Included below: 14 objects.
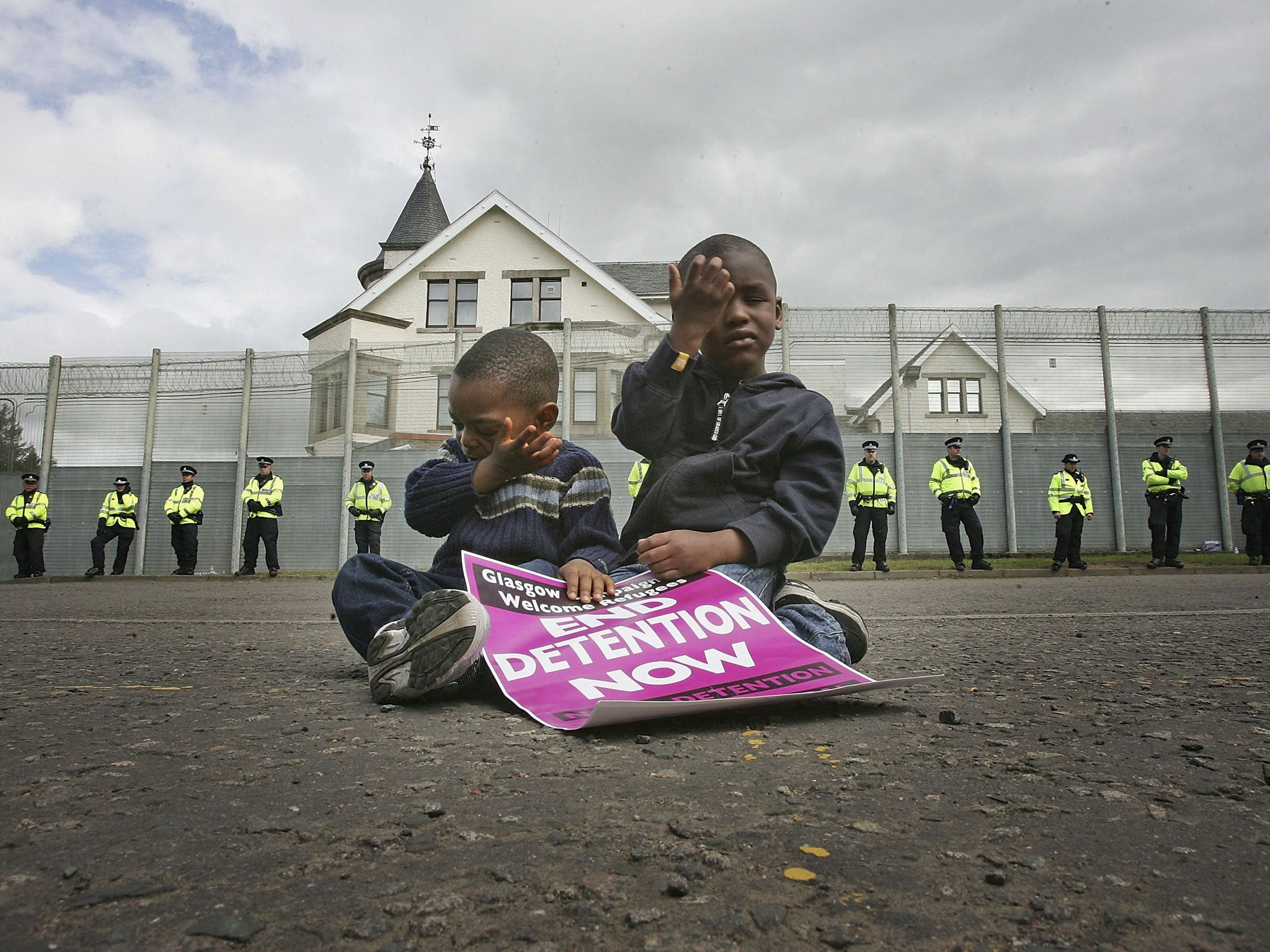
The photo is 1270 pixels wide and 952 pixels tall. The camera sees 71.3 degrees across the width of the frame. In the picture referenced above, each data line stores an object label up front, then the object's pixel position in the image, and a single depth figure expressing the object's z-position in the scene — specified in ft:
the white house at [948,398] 41.19
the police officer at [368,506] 38.52
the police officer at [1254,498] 35.17
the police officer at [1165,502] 34.47
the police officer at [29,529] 40.06
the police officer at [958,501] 34.01
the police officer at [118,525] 40.57
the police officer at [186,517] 39.86
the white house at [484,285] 70.74
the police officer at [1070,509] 33.76
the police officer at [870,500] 35.04
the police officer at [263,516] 38.63
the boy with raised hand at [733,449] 6.89
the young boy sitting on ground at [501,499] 6.95
